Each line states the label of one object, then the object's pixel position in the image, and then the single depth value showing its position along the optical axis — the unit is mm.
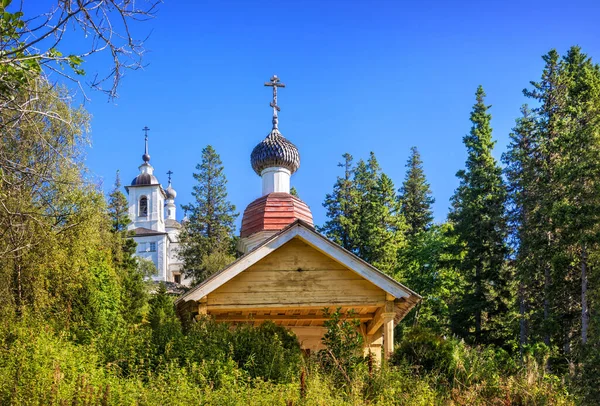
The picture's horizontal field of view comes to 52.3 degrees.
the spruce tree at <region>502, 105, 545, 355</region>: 27547
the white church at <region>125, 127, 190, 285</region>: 76875
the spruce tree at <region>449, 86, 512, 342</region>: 32500
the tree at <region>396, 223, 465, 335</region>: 36094
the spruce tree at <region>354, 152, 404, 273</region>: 40969
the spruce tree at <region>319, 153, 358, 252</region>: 42500
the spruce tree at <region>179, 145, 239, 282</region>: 50281
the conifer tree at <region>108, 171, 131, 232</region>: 44219
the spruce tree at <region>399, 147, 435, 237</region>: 48812
